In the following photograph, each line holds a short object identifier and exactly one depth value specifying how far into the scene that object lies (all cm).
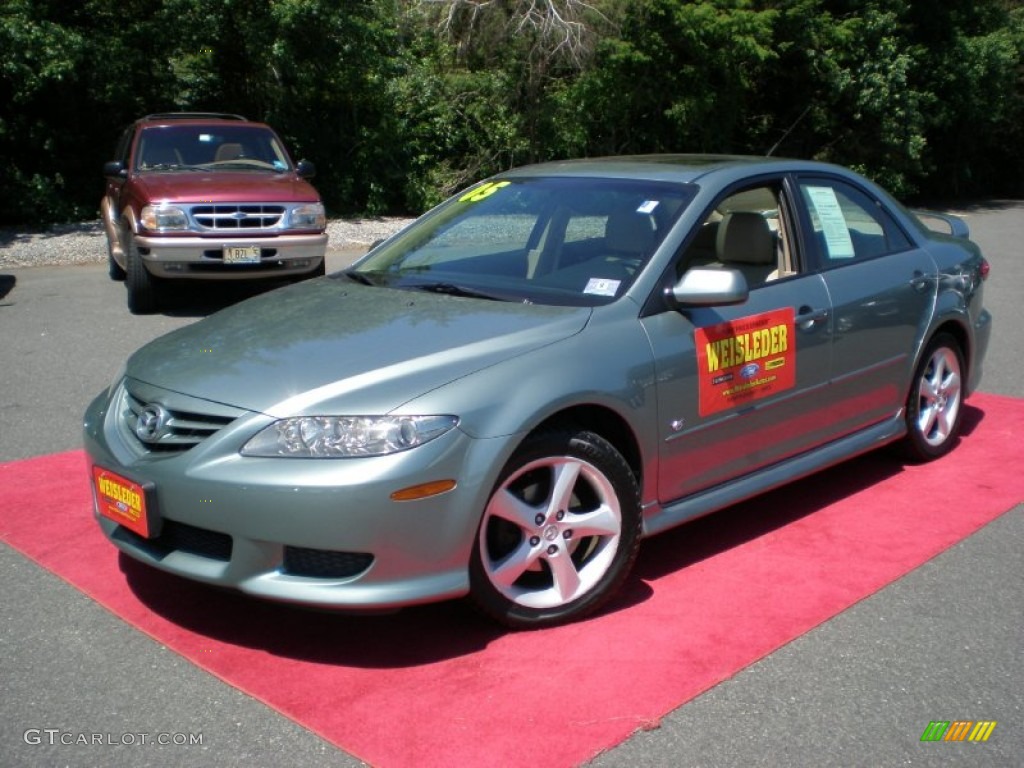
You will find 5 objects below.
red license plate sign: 377
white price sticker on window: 534
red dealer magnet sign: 447
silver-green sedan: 360
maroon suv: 1047
